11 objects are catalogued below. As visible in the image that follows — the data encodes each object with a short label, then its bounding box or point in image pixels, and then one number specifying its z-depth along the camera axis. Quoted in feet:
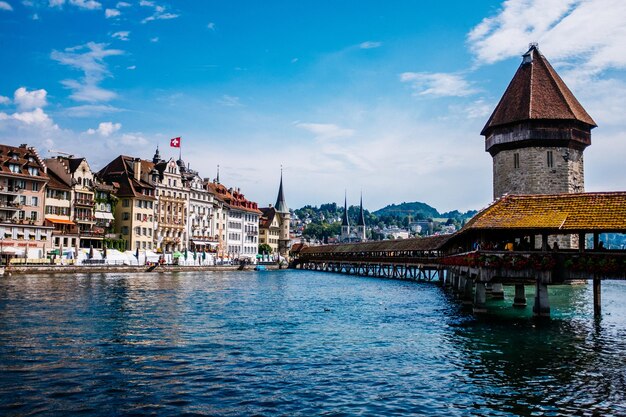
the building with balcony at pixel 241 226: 428.97
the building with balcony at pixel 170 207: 336.49
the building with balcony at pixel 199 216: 369.09
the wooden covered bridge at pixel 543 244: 84.84
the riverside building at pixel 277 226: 510.17
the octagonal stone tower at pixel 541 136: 192.95
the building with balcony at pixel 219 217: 399.24
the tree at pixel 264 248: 493.36
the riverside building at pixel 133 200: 310.65
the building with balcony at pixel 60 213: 262.88
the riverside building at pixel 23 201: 239.91
